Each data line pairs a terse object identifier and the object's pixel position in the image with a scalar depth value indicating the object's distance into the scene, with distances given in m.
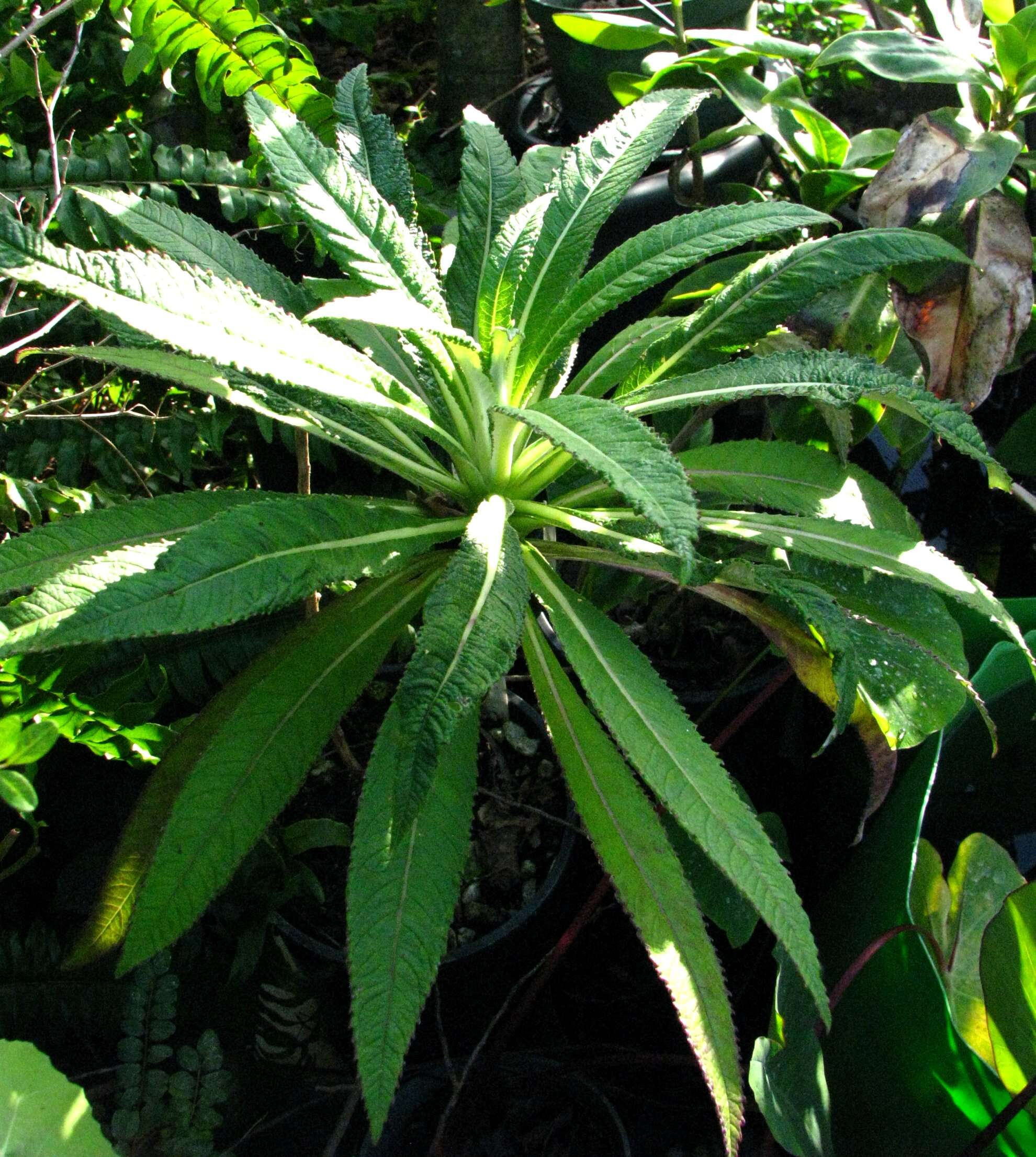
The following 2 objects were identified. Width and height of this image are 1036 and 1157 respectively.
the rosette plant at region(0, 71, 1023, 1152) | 0.71
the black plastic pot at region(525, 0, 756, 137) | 1.73
